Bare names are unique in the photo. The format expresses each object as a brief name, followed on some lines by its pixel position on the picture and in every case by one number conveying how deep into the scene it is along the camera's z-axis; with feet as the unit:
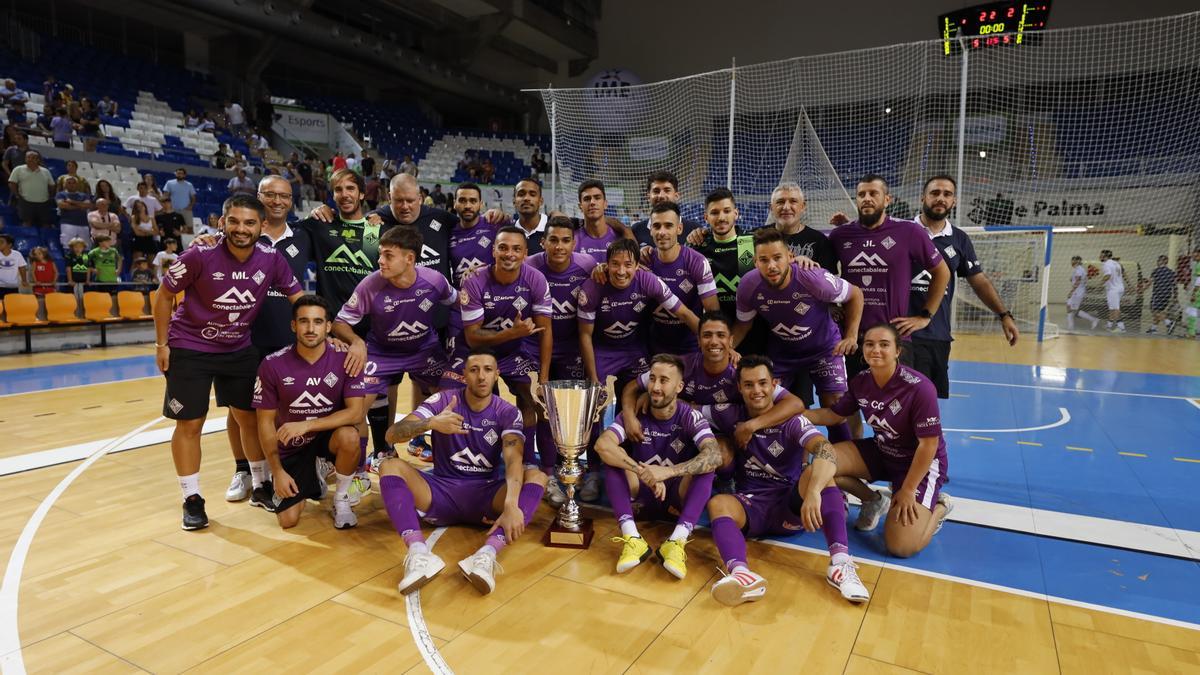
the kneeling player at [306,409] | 12.78
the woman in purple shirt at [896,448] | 11.64
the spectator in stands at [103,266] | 35.63
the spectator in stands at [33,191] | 36.32
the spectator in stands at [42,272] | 32.73
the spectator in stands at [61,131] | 43.80
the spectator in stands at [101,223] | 36.81
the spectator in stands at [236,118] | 62.64
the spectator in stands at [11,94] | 43.50
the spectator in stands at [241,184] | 48.39
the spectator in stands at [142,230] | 38.70
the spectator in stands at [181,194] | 43.06
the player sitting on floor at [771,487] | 10.98
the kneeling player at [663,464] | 11.49
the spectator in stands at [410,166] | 65.16
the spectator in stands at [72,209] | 36.55
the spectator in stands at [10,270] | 31.81
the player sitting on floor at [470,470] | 11.56
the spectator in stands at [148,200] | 40.45
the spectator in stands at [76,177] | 37.11
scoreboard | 49.49
